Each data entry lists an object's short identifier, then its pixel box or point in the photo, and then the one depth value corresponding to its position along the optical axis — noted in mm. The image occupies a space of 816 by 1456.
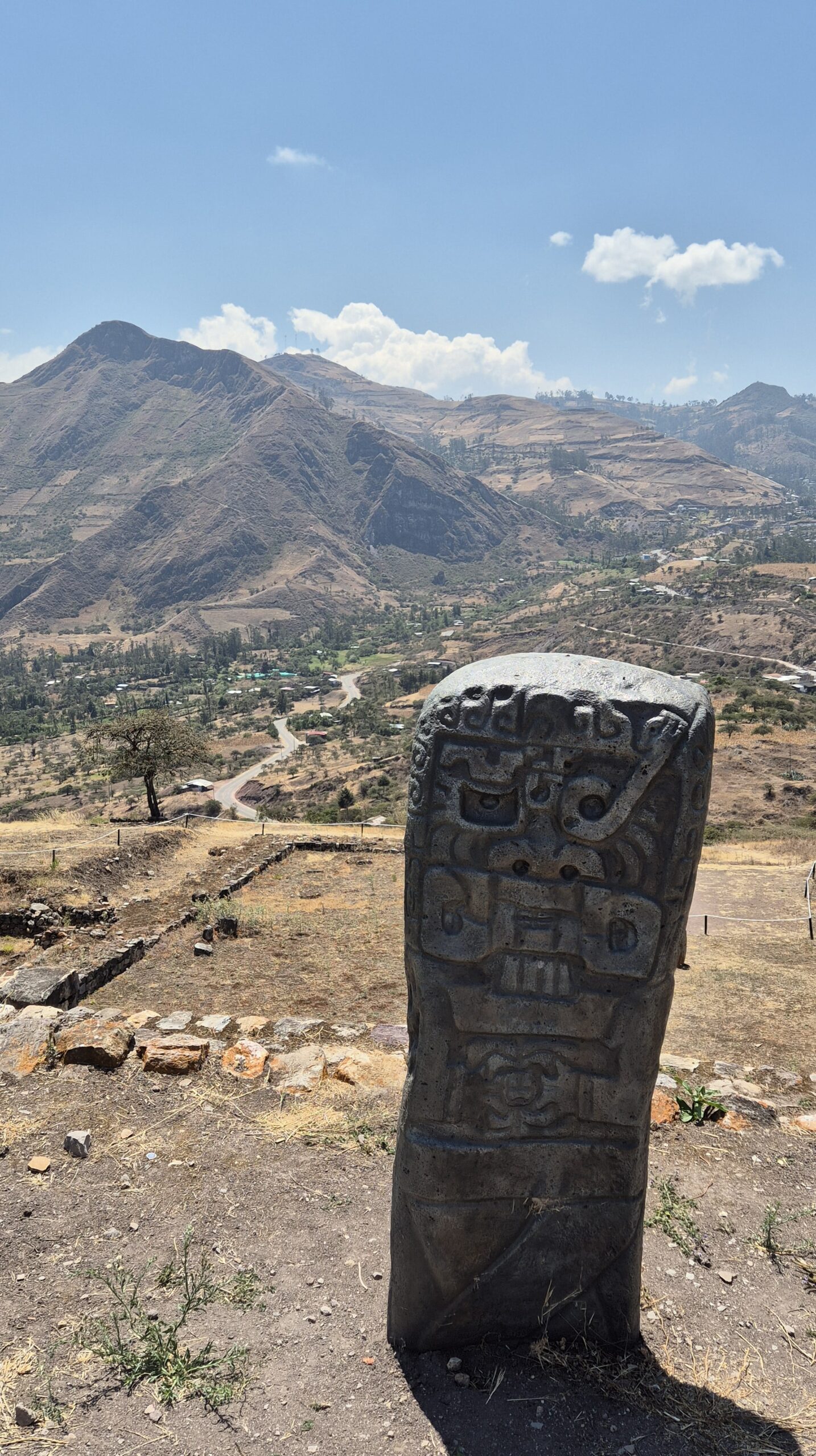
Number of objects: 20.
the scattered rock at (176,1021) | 7887
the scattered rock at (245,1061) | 7059
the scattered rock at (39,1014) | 7680
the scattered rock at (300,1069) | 6914
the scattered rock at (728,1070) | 7357
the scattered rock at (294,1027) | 7863
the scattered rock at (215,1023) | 7879
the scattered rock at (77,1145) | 5875
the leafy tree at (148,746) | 23438
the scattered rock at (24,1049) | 6969
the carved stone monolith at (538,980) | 3594
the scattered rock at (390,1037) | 7801
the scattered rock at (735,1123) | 6445
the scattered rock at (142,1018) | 7998
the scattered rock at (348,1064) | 7047
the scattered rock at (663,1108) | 6527
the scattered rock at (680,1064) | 7430
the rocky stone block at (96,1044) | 7012
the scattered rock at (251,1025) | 7863
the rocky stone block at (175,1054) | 7027
